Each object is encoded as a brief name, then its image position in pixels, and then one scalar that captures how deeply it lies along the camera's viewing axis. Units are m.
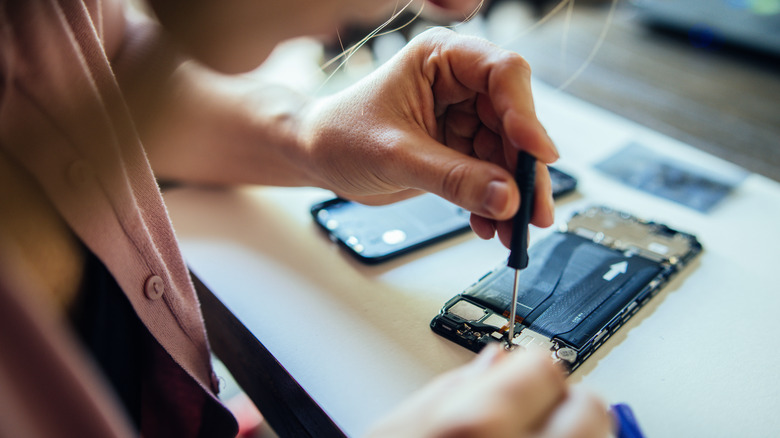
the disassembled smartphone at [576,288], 0.47
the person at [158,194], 0.33
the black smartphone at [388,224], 0.60
